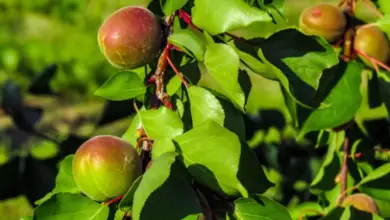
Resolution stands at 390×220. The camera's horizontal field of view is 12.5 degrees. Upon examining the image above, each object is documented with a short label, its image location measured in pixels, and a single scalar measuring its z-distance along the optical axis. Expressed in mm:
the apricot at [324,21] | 1251
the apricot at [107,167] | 1101
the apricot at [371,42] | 1251
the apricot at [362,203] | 1215
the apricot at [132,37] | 1128
